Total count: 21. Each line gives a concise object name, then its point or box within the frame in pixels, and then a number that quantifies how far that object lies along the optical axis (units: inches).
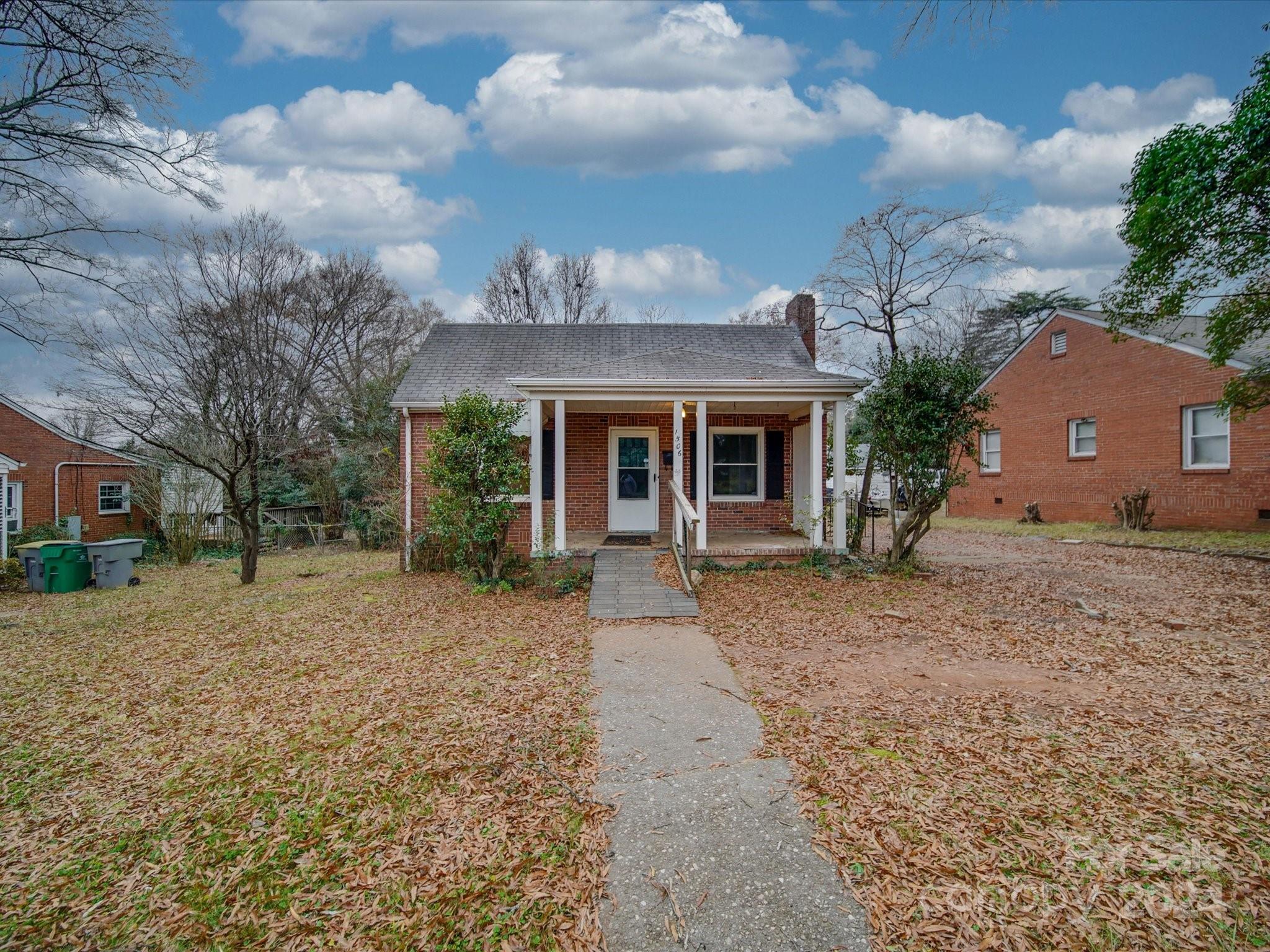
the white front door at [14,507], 605.9
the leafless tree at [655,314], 1087.6
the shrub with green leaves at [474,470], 333.1
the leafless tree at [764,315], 957.2
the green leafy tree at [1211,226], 304.3
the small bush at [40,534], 583.5
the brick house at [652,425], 370.6
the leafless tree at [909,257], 510.3
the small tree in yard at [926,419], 343.0
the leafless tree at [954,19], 175.0
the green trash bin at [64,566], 409.4
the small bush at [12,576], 415.5
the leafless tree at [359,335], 769.6
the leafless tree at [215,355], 562.9
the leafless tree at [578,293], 1074.7
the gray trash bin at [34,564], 410.3
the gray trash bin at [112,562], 425.4
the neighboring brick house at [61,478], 635.5
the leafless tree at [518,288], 1061.1
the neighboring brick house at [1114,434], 527.2
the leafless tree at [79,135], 204.7
